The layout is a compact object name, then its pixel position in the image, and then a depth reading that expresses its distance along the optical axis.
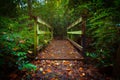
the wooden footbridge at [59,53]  3.65
